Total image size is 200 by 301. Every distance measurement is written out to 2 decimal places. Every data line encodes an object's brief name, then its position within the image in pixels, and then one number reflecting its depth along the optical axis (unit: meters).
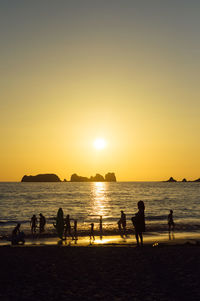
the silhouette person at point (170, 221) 27.84
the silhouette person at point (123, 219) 26.64
